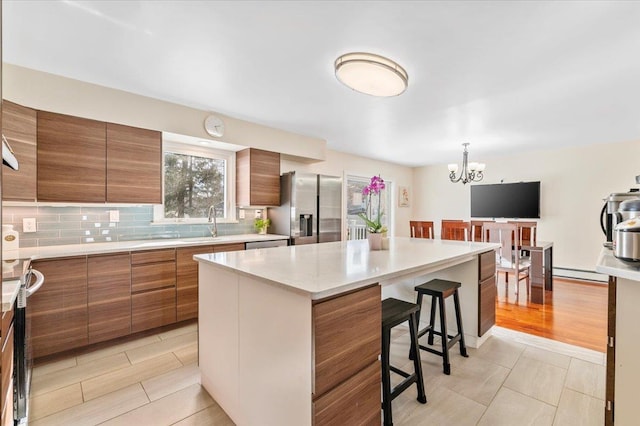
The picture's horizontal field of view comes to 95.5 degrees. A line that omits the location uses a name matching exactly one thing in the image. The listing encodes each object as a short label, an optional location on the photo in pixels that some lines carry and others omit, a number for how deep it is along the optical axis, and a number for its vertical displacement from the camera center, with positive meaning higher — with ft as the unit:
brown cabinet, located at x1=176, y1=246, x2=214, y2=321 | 9.62 -2.43
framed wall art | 22.59 +1.21
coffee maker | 6.31 +0.25
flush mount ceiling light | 7.01 +3.47
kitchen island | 4.00 -1.91
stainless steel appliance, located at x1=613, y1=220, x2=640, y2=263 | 4.39 -0.44
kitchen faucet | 11.90 -0.40
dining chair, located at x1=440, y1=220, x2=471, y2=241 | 14.15 -0.96
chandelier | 14.89 +2.27
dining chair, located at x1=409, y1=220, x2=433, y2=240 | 15.11 -0.95
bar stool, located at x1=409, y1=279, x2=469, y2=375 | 6.99 -2.52
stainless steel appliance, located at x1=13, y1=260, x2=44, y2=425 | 4.65 -2.45
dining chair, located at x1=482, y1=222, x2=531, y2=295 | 12.85 -1.62
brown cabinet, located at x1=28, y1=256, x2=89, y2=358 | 7.33 -2.55
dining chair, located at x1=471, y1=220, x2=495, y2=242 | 15.33 -1.09
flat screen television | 17.34 +0.72
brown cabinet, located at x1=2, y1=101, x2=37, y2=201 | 7.00 +1.56
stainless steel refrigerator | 13.01 +0.09
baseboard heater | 15.26 -3.43
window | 11.41 +1.14
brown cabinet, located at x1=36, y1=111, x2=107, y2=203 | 7.97 +1.49
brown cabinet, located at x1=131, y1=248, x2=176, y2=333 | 8.79 -2.45
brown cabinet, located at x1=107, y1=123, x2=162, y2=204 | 9.03 +1.48
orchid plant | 7.91 -0.11
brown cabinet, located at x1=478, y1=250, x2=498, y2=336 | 8.36 -2.38
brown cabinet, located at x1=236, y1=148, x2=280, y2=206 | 12.50 +1.47
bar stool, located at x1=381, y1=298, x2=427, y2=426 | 5.32 -2.66
